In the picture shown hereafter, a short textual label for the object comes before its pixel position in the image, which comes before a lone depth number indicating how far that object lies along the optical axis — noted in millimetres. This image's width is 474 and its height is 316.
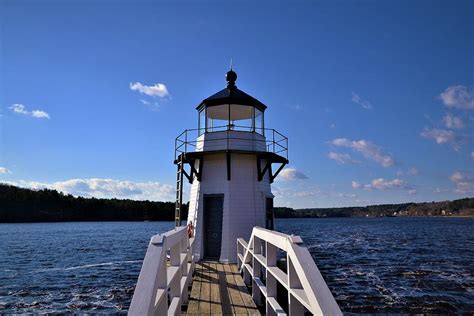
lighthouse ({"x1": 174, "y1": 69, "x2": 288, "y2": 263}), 12641
